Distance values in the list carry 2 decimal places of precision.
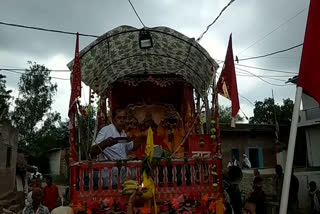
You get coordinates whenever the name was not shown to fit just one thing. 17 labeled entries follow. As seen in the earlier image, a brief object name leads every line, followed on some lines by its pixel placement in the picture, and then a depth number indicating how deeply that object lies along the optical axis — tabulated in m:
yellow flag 5.05
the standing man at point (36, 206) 4.61
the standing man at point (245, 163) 17.90
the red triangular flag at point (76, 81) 5.32
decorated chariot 5.19
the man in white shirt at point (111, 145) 5.67
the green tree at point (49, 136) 33.84
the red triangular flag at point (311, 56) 2.46
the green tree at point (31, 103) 34.44
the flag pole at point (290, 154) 2.19
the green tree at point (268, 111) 31.58
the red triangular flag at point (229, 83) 5.58
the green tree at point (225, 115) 47.20
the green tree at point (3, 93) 23.07
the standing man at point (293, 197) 8.57
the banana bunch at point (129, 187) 5.01
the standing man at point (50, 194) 8.84
